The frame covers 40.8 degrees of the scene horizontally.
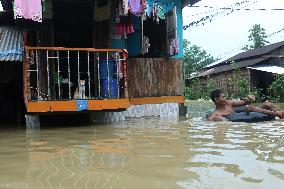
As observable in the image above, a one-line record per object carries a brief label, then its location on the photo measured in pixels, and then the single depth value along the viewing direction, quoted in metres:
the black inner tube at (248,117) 7.70
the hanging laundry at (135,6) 8.48
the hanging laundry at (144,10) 8.61
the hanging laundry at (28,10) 7.69
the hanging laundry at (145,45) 9.59
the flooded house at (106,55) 7.72
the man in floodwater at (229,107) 8.11
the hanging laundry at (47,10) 8.44
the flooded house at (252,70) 21.41
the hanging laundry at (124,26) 9.04
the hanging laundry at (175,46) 9.62
